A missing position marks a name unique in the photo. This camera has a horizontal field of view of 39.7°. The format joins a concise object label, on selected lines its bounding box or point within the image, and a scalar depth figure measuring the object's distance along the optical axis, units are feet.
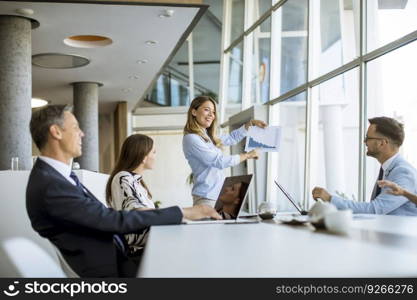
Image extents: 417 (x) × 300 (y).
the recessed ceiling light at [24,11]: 20.20
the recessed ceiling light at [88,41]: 26.18
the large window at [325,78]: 16.87
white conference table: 3.76
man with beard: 9.86
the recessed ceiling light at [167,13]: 20.88
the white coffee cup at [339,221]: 5.94
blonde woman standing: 11.53
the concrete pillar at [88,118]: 34.73
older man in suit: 6.44
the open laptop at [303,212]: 10.62
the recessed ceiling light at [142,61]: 29.81
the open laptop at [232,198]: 8.98
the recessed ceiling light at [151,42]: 25.77
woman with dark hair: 8.95
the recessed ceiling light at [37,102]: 40.93
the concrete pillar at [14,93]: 20.62
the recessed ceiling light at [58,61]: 28.40
